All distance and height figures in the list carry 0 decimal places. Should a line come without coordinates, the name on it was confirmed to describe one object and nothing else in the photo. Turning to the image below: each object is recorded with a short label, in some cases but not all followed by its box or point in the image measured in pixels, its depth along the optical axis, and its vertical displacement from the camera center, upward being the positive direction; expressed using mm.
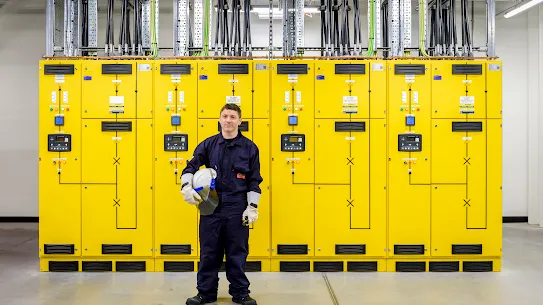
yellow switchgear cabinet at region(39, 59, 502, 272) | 5441 -212
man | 4152 -606
